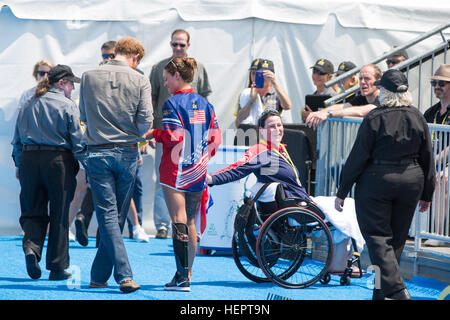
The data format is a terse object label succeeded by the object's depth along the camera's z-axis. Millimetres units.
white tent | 18453
